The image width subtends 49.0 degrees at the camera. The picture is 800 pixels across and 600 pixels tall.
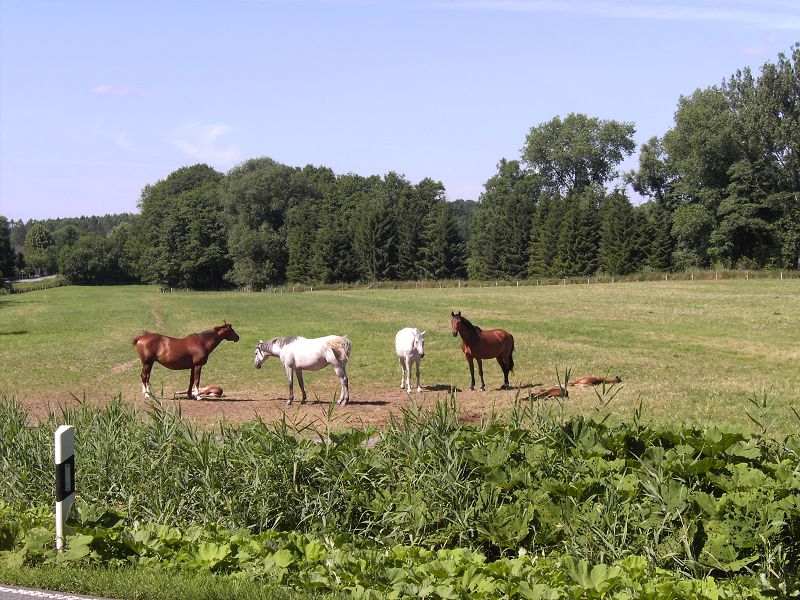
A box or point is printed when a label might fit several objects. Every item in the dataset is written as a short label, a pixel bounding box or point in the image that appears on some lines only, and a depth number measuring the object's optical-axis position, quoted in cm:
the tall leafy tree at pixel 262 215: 11788
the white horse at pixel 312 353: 2050
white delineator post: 848
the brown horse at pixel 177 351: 2227
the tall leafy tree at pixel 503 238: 11256
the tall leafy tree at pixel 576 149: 13250
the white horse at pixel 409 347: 2219
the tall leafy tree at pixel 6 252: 14373
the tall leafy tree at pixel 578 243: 10200
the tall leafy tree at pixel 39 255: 18788
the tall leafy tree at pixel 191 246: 11931
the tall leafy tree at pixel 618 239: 9712
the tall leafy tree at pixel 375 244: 11531
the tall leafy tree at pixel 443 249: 11362
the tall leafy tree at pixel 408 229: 11588
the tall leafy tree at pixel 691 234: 9194
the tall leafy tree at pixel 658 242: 9631
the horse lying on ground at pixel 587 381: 2180
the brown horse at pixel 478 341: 2242
